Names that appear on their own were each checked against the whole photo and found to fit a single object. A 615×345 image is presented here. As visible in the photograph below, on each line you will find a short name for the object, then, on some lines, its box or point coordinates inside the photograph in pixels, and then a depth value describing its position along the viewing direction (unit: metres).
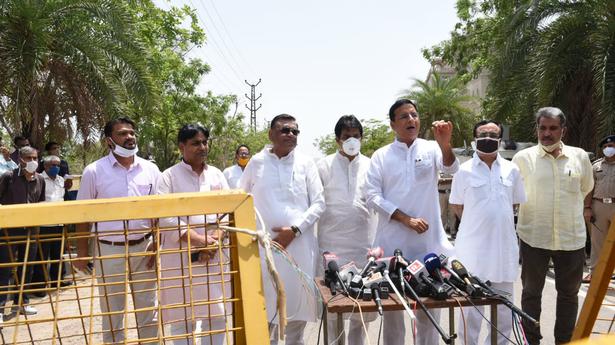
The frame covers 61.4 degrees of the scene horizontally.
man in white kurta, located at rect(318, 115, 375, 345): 4.25
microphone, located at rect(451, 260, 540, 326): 2.44
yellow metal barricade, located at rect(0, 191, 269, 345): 1.66
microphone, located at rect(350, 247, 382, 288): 2.81
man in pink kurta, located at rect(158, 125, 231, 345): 3.66
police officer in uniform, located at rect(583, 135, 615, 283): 7.20
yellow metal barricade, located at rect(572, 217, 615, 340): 2.07
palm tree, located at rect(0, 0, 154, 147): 9.25
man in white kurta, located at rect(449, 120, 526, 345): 3.91
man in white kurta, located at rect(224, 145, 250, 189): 8.10
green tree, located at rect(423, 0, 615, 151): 10.72
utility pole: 53.81
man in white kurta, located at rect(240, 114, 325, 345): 3.92
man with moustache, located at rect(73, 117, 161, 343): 3.65
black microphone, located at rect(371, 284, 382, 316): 2.52
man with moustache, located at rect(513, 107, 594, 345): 4.09
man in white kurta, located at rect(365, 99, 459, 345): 3.73
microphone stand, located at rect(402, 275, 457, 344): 2.17
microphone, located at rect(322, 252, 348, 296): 2.87
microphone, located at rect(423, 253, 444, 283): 2.90
